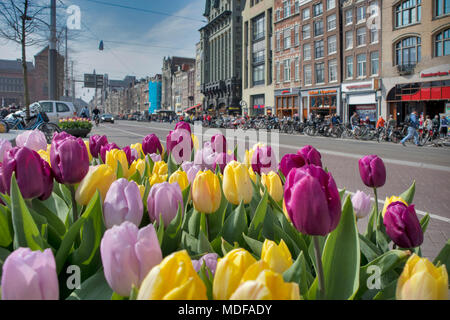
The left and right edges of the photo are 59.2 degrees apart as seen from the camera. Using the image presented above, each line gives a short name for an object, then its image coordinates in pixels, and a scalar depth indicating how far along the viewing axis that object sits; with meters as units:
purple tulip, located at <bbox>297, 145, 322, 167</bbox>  1.47
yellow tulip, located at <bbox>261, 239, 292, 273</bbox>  0.72
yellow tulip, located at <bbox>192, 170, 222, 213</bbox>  1.07
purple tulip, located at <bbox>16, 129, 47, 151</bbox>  1.90
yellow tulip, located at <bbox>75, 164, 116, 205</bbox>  1.04
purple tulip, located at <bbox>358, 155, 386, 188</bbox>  1.45
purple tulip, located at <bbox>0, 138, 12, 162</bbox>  1.69
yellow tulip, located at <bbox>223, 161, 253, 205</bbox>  1.21
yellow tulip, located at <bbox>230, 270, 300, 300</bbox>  0.48
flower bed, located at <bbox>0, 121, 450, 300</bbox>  0.54
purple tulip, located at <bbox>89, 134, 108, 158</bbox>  2.07
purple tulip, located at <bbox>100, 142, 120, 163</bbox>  1.92
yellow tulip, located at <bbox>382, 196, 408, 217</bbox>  1.14
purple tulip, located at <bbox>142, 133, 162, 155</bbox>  2.29
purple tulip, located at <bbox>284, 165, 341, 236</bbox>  0.75
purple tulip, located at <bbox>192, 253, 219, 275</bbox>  0.74
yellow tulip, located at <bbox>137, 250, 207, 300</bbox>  0.50
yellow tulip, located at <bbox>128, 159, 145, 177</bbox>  1.61
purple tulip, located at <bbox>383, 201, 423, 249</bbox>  0.98
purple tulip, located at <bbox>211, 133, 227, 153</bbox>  1.99
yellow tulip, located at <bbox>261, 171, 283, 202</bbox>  1.35
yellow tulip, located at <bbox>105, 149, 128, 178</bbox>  1.57
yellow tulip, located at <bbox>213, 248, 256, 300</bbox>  0.56
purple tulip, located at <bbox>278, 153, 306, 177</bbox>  1.40
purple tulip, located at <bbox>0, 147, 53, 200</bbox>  1.00
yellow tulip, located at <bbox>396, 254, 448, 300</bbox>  0.55
